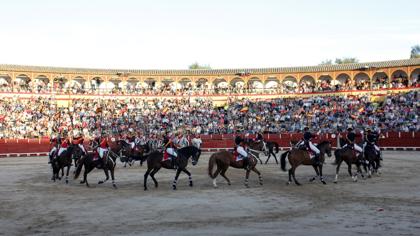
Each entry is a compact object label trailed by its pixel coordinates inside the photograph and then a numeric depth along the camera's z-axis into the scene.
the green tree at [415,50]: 120.77
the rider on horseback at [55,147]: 20.20
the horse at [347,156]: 17.97
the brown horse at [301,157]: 17.27
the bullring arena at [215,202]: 9.86
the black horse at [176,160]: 16.73
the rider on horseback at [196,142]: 33.16
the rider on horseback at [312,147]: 17.64
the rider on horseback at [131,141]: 26.77
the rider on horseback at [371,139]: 19.33
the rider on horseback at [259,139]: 27.28
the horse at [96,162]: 17.64
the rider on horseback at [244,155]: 17.28
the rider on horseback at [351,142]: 18.17
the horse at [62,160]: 19.69
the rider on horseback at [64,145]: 19.77
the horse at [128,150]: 25.06
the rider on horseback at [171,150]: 16.75
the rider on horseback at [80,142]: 21.72
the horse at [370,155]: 18.98
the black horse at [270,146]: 27.69
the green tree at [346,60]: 120.24
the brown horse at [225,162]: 17.03
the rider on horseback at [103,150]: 17.67
